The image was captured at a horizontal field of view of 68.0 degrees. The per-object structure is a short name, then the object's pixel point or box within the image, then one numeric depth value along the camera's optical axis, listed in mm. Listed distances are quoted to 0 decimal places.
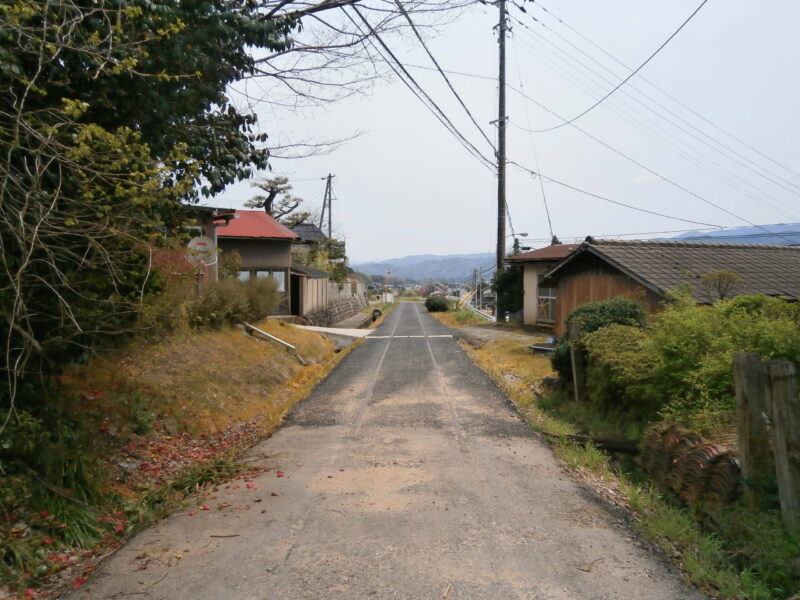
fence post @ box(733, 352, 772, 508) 4438
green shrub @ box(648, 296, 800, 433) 5652
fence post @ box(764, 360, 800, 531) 4050
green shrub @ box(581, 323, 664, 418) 7254
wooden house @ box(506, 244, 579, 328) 27359
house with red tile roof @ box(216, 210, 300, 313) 25578
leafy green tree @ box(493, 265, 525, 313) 31312
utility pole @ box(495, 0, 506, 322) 25969
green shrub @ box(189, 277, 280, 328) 14961
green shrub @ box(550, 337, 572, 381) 10367
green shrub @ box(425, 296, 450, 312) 59772
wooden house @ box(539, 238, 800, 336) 14188
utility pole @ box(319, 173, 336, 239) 58281
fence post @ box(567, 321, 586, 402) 9773
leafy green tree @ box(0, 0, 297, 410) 4680
